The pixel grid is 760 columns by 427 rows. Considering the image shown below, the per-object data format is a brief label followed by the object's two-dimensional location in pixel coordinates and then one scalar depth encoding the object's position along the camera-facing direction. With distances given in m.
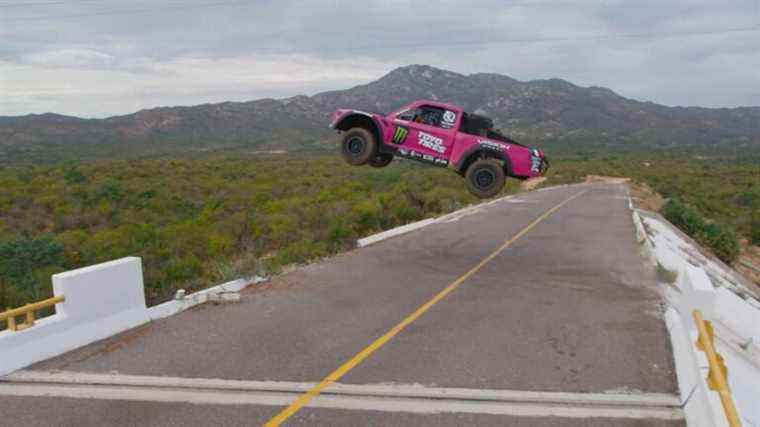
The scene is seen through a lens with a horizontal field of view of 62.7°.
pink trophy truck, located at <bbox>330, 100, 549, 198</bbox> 14.36
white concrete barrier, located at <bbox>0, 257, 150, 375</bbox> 7.23
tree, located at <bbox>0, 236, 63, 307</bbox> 16.77
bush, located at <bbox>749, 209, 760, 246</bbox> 33.19
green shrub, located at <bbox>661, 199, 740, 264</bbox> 26.38
